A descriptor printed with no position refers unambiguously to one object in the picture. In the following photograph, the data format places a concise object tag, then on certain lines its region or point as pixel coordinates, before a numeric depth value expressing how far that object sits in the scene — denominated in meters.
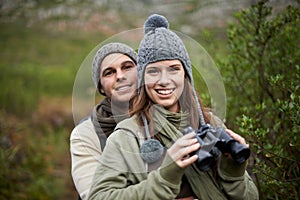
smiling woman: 2.01
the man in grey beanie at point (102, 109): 2.46
